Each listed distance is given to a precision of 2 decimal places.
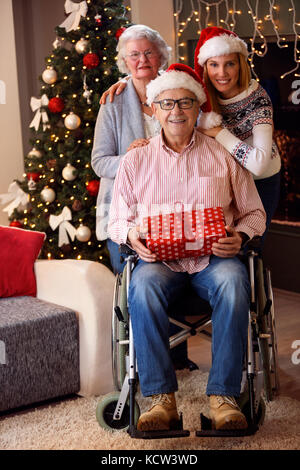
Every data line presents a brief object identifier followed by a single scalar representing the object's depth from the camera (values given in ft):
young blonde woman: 8.82
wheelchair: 7.45
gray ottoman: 9.09
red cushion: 10.25
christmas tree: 12.37
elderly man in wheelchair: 7.55
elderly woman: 9.76
